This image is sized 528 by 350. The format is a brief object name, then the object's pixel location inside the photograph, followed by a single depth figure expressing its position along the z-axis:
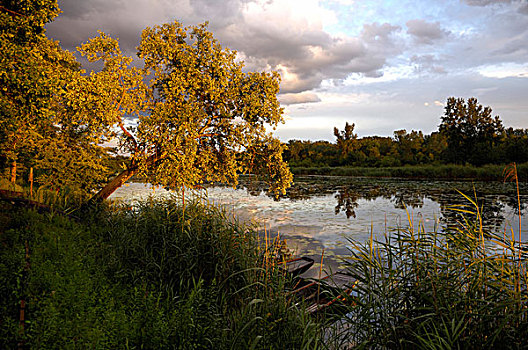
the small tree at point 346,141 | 73.50
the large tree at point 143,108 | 9.32
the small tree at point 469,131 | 50.12
